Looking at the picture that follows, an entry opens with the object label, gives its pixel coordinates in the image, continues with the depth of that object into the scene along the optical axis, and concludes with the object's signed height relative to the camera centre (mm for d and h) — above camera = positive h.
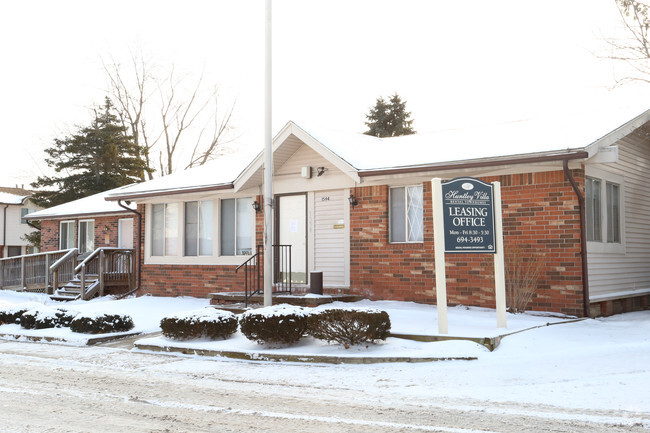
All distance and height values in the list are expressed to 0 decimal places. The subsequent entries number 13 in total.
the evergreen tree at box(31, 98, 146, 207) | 39094 +6011
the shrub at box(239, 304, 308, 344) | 10328 -1061
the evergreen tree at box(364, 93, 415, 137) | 41125 +8866
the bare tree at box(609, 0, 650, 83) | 16906 +6090
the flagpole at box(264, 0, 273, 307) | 12727 +1896
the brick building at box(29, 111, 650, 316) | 12570 +1036
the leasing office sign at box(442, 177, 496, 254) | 10688 +621
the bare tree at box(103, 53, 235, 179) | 42031 +8993
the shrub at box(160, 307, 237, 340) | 11367 -1159
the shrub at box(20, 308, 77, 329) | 13672 -1211
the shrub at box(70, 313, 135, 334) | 12773 -1249
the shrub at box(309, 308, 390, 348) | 9906 -1032
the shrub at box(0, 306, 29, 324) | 14555 -1182
